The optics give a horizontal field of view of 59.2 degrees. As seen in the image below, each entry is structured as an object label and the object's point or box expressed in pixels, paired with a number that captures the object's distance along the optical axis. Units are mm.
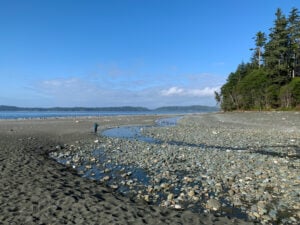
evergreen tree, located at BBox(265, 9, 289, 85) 73500
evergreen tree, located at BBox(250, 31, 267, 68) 90438
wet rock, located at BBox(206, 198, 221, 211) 7567
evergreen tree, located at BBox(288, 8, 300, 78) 73112
